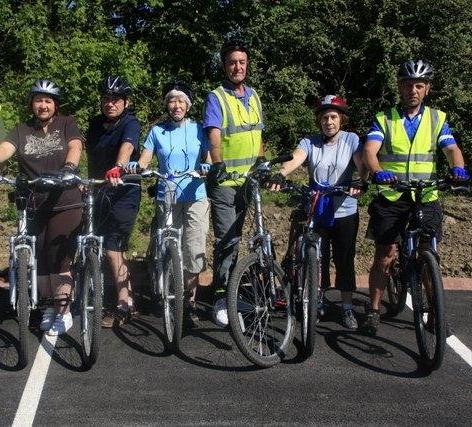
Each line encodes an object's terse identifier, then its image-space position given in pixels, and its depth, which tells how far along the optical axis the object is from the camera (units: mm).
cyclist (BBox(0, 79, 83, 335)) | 4746
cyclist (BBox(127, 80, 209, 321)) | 4793
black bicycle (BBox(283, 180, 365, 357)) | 4270
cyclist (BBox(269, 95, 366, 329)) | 4772
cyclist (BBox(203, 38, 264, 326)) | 4809
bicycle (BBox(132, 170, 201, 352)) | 4367
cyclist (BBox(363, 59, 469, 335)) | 4586
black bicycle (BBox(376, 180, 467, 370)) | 4082
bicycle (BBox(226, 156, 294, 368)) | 4312
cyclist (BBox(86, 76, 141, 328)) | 4809
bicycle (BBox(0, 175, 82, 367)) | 4238
